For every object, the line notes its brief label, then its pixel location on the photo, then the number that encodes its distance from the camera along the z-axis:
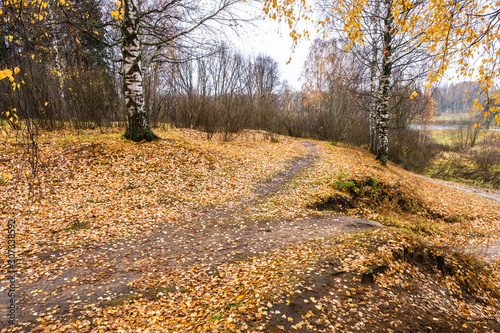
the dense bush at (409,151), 18.30
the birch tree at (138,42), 8.30
